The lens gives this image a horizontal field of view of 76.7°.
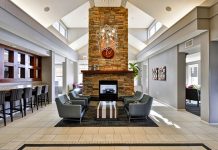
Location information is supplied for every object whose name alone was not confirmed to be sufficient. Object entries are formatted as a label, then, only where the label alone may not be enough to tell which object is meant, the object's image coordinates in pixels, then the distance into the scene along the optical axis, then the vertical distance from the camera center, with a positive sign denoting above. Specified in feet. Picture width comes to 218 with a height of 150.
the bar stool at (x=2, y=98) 11.81 -1.85
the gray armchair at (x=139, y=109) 13.16 -3.13
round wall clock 21.05 +3.73
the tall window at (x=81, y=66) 38.98 +3.09
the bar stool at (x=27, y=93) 15.22 -1.87
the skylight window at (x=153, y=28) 26.56 +9.92
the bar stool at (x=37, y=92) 18.01 -2.07
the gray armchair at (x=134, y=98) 16.20 -2.74
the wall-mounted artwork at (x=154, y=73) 24.96 +0.55
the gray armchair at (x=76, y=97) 16.48 -2.63
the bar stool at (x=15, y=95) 13.19 -1.88
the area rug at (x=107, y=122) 12.45 -4.36
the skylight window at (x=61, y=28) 26.65 +9.98
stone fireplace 20.97 +3.64
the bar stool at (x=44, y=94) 20.17 -2.66
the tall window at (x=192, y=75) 29.39 +0.34
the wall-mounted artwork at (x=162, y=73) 21.70 +0.55
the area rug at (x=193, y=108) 17.07 -4.36
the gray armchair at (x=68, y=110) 12.80 -3.15
